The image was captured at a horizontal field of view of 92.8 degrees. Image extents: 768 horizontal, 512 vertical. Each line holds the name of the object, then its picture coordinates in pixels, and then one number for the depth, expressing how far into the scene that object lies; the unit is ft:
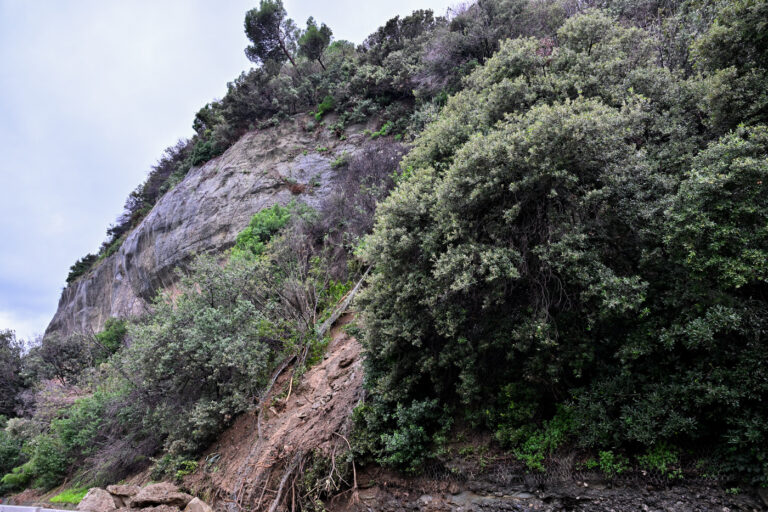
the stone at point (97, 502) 24.02
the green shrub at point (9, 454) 58.03
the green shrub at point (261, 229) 55.47
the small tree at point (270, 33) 94.99
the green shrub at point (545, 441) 16.51
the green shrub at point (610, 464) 14.69
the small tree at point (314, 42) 90.22
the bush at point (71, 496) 35.14
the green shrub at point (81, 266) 118.11
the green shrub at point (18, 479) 49.96
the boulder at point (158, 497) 23.31
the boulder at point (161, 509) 22.45
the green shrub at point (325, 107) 79.77
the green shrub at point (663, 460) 13.75
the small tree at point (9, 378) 75.56
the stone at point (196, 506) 22.71
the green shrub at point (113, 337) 74.23
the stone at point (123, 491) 26.01
